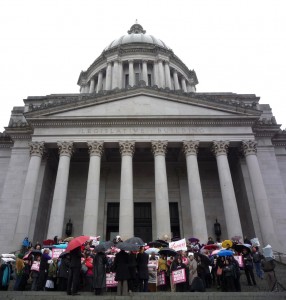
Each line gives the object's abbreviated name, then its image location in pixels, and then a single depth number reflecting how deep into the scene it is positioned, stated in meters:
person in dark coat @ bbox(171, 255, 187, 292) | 11.64
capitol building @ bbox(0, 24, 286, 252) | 22.06
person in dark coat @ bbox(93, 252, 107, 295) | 10.11
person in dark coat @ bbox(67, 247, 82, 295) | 10.15
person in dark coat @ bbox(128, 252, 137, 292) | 10.30
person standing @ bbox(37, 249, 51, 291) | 11.65
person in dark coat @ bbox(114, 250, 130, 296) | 10.05
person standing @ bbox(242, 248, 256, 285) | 12.66
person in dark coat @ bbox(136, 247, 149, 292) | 10.78
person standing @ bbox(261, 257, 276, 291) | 11.16
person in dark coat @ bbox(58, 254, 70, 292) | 10.99
